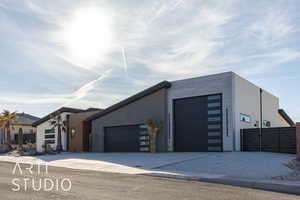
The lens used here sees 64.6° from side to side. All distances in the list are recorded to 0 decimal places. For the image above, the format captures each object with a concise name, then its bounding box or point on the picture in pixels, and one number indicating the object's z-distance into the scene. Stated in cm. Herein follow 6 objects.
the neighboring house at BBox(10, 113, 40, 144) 3696
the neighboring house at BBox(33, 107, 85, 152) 2765
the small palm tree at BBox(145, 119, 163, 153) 2014
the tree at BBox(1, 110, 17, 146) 3184
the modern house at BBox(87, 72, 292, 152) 1780
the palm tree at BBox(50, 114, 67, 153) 2678
